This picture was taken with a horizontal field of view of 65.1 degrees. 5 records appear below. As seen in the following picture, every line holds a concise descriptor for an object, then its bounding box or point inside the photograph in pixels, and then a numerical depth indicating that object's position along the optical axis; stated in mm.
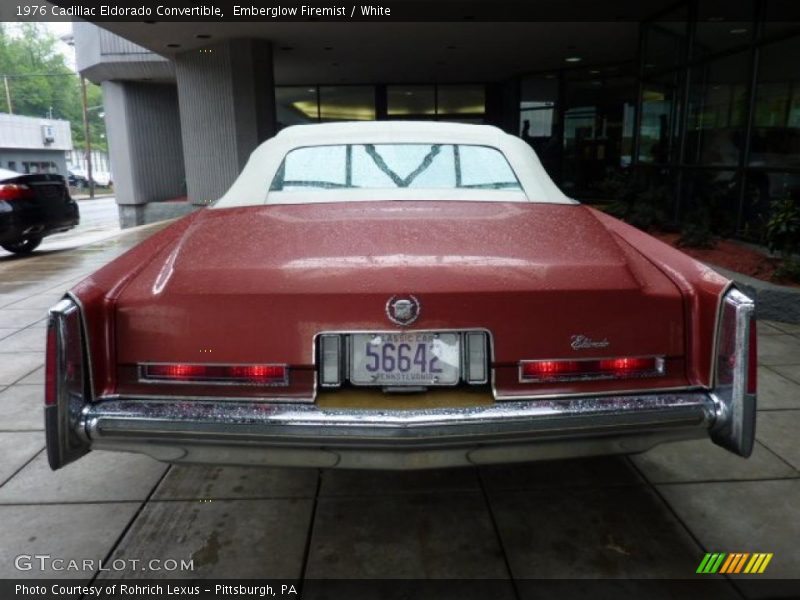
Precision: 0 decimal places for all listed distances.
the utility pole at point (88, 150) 39169
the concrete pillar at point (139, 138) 17625
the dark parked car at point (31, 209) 9383
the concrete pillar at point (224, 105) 12516
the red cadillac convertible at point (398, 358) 1975
